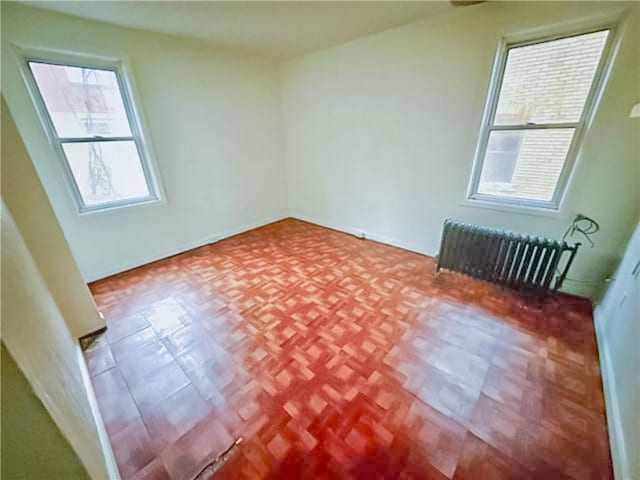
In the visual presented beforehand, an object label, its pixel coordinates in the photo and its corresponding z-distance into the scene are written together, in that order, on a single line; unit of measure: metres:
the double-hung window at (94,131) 2.25
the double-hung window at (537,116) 1.97
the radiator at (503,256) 2.14
